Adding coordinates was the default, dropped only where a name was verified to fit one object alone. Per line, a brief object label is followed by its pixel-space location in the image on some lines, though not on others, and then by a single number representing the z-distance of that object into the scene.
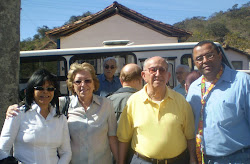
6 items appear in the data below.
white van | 6.12
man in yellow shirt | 2.44
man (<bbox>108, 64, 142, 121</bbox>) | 3.04
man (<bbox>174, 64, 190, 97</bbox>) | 5.16
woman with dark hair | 2.19
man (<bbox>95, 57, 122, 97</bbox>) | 5.02
